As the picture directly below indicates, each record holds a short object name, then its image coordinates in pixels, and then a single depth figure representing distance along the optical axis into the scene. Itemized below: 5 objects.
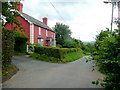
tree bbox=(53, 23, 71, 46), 29.75
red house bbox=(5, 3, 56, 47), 15.81
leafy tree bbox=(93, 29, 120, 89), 2.25
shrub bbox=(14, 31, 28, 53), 12.06
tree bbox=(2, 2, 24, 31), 6.40
